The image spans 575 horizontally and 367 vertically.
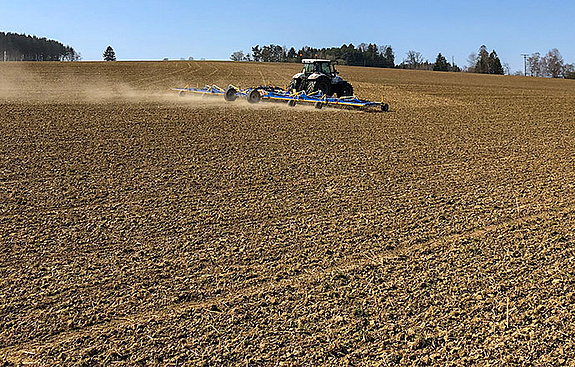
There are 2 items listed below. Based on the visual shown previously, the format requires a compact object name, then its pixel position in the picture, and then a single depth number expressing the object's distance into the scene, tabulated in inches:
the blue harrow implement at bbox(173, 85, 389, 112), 725.3
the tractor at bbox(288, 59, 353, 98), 765.9
